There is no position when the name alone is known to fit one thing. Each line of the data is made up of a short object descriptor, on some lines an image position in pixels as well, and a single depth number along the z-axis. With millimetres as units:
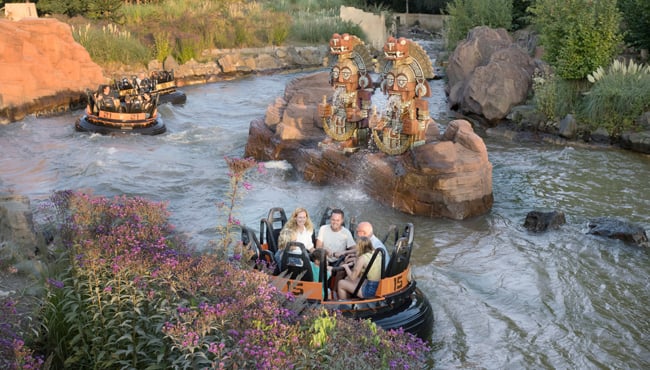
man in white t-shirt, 6824
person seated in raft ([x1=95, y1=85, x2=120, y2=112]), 15289
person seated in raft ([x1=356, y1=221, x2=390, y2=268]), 6387
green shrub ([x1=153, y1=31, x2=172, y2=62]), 23562
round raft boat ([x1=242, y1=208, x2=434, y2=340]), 5941
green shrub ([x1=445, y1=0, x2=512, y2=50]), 23781
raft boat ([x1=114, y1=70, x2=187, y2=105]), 17456
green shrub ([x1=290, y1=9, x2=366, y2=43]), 29844
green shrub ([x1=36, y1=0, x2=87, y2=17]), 26484
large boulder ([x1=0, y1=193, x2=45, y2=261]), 6328
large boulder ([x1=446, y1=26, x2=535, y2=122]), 16547
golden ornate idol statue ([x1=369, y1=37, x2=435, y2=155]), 10086
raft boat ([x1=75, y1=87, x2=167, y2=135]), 15047
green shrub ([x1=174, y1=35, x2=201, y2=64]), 24422
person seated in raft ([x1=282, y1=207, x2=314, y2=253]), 6637
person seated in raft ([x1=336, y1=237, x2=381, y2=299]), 6160
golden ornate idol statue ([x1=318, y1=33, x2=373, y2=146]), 11062
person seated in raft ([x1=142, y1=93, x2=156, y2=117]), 15719
